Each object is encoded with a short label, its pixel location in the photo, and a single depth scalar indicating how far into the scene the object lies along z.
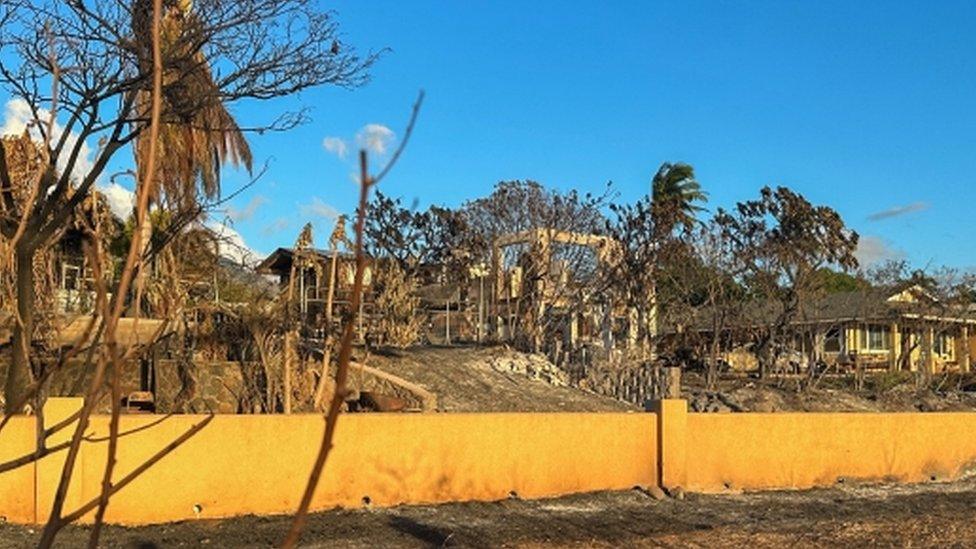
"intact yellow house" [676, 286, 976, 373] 31.39
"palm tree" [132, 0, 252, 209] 12.25
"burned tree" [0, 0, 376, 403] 11.87
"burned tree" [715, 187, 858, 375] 29.16
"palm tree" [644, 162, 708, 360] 28.06
